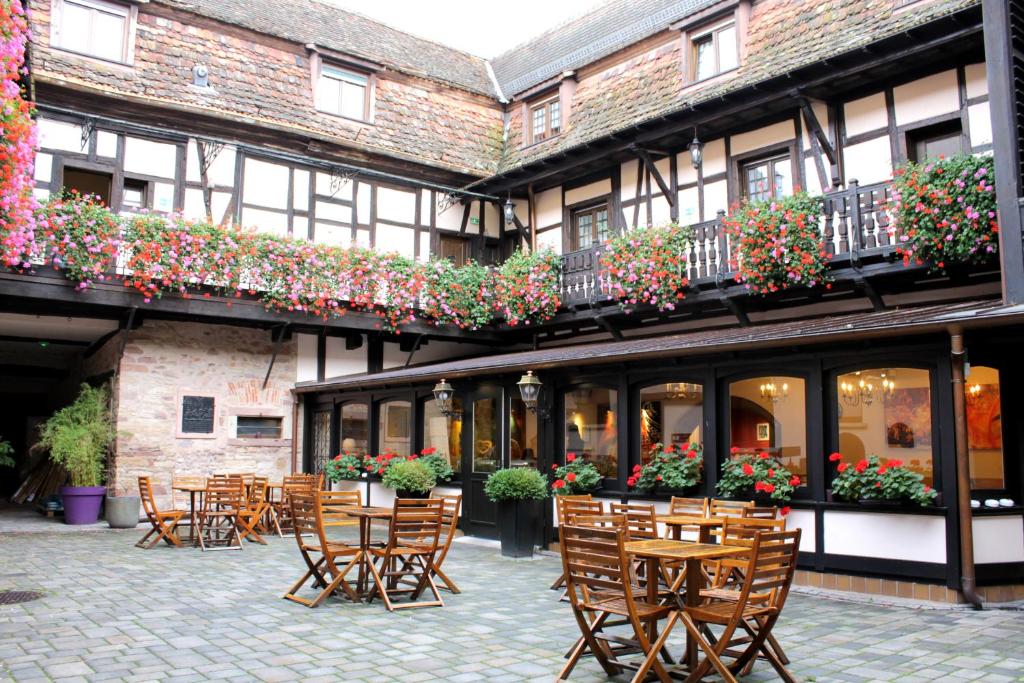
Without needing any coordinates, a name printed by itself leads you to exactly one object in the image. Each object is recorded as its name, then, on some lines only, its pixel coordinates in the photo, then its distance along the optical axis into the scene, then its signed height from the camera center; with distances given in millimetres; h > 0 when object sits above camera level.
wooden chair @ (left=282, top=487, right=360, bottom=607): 7340 -974
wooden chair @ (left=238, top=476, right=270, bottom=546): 11578 -1003
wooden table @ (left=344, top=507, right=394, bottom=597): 7473 -847
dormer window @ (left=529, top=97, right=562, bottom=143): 18047 +6674
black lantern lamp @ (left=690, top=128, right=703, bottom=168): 13438 +4388
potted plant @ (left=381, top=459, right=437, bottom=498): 12828 -612
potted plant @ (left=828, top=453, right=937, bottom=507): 7855 -419
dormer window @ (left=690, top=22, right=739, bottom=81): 14688 +6611
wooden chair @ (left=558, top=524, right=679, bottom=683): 4730 -938
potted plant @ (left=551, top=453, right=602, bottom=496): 10852 -524
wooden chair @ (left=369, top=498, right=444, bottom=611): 7320 -945
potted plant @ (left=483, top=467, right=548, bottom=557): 10516 -791
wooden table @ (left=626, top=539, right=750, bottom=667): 5023 -692
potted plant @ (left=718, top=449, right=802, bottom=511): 8859 -432
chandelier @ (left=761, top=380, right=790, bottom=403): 9375 +505
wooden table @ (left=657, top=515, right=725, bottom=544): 7285 -719
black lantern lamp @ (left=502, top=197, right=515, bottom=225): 16609 +4304
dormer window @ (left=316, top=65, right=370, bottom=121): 17469 +6956
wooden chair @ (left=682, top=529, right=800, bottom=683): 4691 -964
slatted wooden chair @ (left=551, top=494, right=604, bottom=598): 7871 -643
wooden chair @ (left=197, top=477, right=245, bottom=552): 10984 -934
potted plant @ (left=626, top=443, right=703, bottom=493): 9781 -361
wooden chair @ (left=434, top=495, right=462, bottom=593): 7805 -1116
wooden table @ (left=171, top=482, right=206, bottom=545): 11195 -888
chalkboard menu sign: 15469 +381
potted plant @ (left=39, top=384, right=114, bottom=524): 13992 -223
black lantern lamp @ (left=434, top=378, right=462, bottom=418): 12672 +603
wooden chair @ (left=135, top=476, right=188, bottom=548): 11078 -1108
